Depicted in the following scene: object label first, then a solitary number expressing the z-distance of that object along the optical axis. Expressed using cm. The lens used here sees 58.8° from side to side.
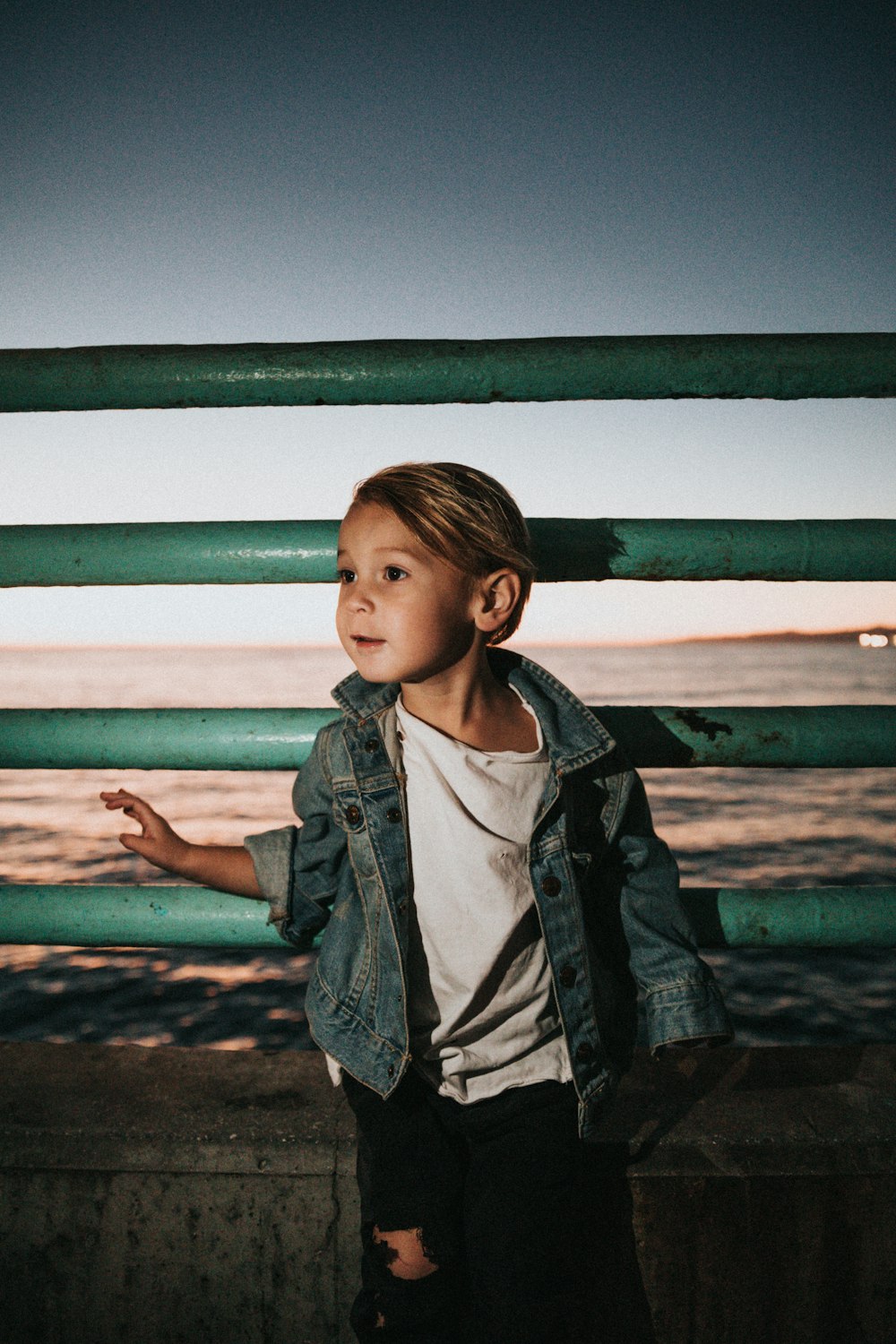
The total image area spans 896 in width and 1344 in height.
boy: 128
